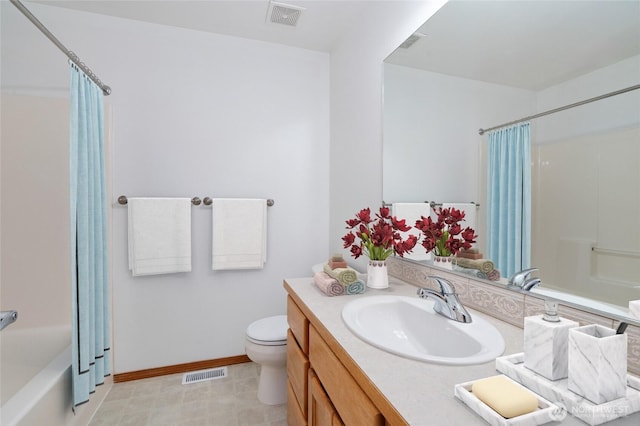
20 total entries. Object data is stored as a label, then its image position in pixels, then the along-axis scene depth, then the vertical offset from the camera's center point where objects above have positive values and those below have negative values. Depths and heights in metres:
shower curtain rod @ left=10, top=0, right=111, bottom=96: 1.18 +0.73
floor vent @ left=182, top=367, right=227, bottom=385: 2.04 -1.15
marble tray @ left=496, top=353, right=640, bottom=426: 0.50 -0.33
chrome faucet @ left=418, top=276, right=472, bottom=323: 0.97 -0.31
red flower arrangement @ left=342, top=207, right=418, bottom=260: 1.35 -0.14
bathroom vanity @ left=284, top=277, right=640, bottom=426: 0.56 -0.37
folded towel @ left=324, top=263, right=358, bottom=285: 1.31 -0.29
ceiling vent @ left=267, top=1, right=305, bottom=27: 1.89 +1.24
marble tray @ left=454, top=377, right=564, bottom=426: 0.49 -0.34
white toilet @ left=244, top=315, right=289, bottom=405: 1.73 -0.84
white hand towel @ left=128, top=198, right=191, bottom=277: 1.98 -0.18
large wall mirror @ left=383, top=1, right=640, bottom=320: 0.74 +0.28
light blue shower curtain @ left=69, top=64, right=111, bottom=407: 1.44 -0.16
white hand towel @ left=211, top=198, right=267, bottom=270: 2.15 -0.18
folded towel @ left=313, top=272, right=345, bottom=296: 1.30 -0.34
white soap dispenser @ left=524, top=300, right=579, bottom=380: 0.60 -0.27
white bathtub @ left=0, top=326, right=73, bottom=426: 1.19 -0.77
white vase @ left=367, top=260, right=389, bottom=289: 1.40 -0.30
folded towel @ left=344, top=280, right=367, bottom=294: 1.32 -0.34
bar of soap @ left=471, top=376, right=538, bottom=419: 0.50 -0.32
